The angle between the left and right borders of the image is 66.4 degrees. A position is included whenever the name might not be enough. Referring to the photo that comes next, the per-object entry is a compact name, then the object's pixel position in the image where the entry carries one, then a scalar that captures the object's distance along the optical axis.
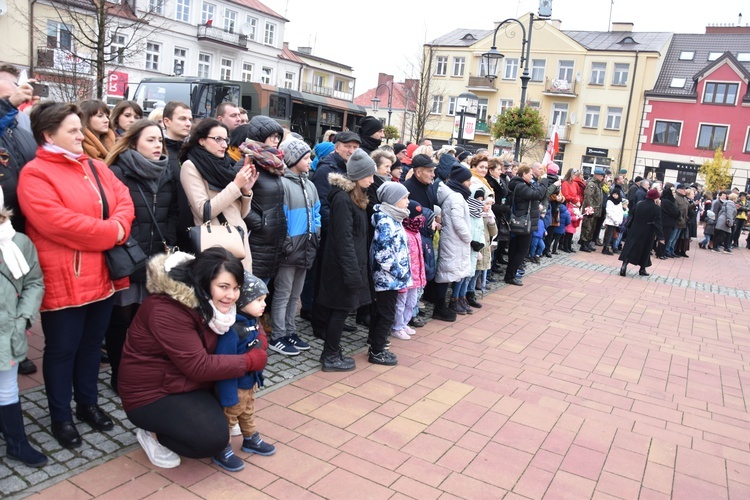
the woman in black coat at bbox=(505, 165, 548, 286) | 8.80
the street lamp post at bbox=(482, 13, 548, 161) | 13.47
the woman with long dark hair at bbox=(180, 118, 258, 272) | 4.04
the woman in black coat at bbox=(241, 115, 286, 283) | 4.62
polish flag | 12.23
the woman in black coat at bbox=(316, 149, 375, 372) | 4.78
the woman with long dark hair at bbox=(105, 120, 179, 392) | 3.70
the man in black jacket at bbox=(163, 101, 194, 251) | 4.18
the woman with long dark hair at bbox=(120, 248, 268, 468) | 3.09
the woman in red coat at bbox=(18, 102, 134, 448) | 3.09
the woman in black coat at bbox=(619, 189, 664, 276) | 10.87
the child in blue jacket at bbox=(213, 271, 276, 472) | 3.28
